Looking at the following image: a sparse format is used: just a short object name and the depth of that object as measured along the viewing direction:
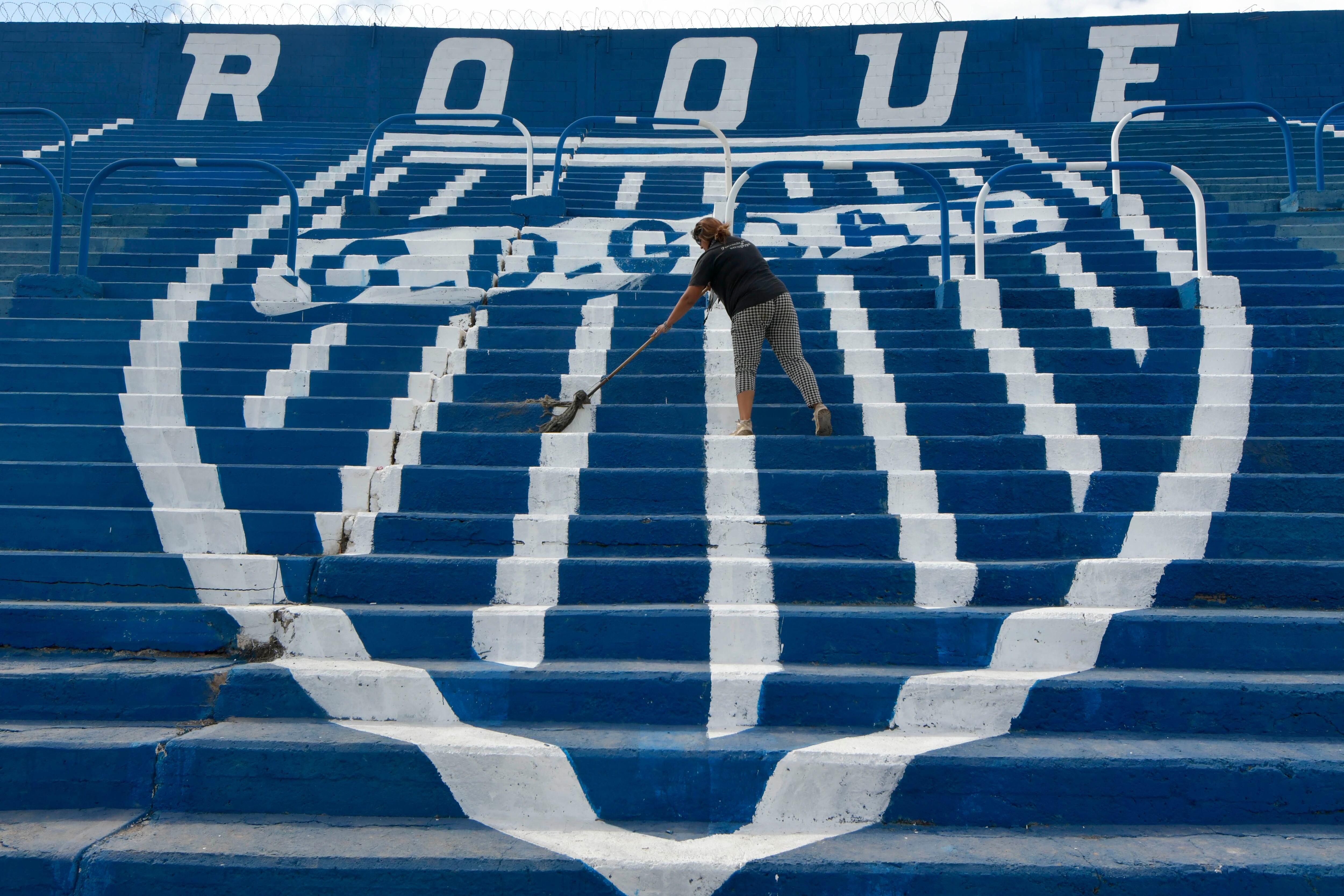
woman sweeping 4.02
